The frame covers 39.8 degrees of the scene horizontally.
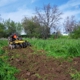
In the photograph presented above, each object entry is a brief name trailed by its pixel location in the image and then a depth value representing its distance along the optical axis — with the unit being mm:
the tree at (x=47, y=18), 23718
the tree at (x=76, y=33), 14558
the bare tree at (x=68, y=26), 25738
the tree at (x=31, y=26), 23051
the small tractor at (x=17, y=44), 5398
